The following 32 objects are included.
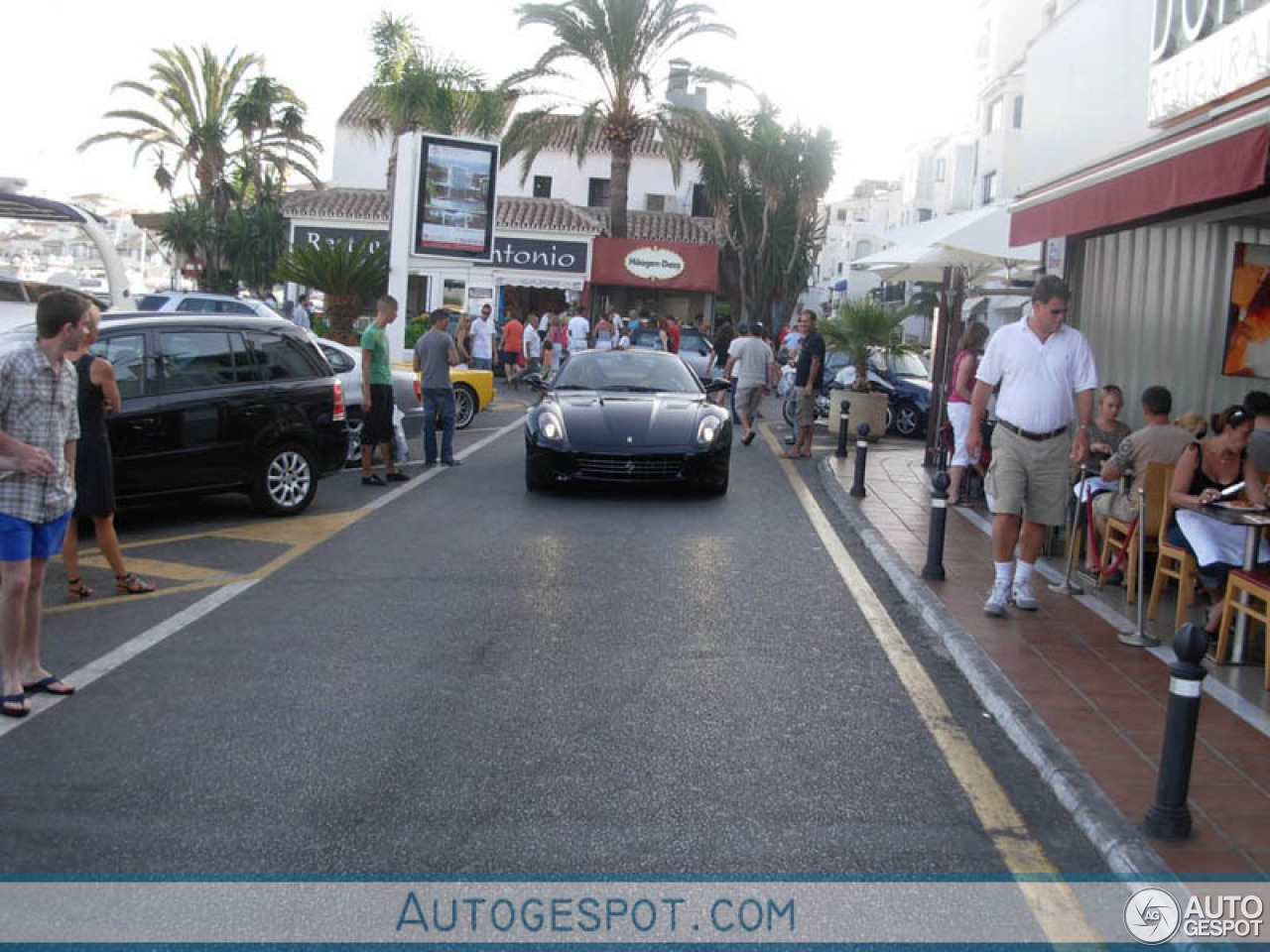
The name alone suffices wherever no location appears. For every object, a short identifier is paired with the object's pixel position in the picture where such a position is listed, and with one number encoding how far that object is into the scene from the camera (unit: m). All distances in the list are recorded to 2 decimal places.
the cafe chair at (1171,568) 7.18
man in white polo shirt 7.38
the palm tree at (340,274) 22.08
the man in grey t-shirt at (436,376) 13.25
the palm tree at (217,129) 45.16
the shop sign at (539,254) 41.97
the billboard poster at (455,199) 23.91
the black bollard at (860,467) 12.28
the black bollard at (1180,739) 4.11
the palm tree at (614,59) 31.02
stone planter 18.80
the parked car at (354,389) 13.50
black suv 9.41
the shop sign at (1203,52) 8.16
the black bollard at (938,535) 8.42
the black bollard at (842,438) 15.96
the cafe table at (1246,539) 6.58
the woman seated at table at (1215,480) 6.95
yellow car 19.02
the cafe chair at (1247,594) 6.36
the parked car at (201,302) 20.09
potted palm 18.55
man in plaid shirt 5.22
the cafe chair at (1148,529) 7.51
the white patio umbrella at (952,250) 13.55
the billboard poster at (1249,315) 10.01
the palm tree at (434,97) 34.66
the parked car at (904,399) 20.66
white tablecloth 6.95
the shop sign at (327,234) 43.25
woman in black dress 7.29
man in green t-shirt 12.38
